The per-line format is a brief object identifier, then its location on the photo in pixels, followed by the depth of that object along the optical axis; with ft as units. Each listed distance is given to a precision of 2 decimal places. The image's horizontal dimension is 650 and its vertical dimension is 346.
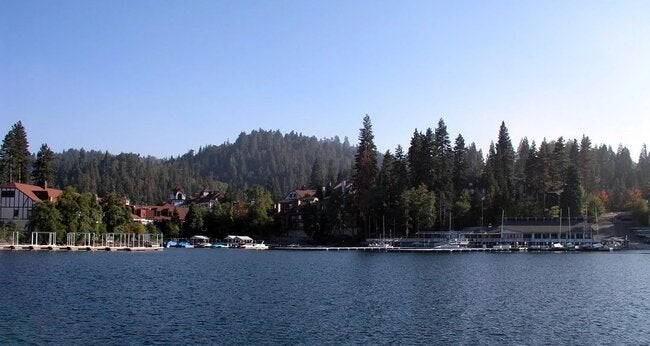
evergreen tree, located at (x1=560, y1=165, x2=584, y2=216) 403.13
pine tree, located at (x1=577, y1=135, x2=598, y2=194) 460.55
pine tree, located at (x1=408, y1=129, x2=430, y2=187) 416.05
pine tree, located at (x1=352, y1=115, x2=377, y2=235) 399.36
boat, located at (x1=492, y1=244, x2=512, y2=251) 387.55
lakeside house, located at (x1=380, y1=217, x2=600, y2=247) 401.08
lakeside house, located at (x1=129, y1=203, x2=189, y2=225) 509.76
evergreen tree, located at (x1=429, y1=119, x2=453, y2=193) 411.54
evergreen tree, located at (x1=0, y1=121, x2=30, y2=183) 370.94
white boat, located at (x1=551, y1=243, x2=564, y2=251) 384.56
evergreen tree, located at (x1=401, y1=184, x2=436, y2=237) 384.27
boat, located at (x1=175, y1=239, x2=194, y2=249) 446.60
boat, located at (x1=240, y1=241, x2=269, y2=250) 430.94
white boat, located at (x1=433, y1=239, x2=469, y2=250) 377.91
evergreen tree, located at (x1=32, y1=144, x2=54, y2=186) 388.37
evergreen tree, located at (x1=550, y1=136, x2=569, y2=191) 429.79
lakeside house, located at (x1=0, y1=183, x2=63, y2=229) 341.00
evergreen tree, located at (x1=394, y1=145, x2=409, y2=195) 412.22
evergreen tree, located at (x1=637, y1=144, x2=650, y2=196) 495.41
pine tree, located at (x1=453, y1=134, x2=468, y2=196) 435.94
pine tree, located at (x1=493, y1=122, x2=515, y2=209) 411.54
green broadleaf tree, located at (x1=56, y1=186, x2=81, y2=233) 308.19
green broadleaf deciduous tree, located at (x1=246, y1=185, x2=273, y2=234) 481.87
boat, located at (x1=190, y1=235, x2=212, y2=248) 458.09
